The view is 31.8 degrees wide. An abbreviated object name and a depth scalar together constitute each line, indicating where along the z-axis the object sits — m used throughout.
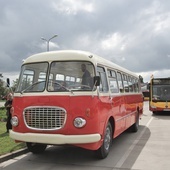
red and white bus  6.89
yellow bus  21.72
